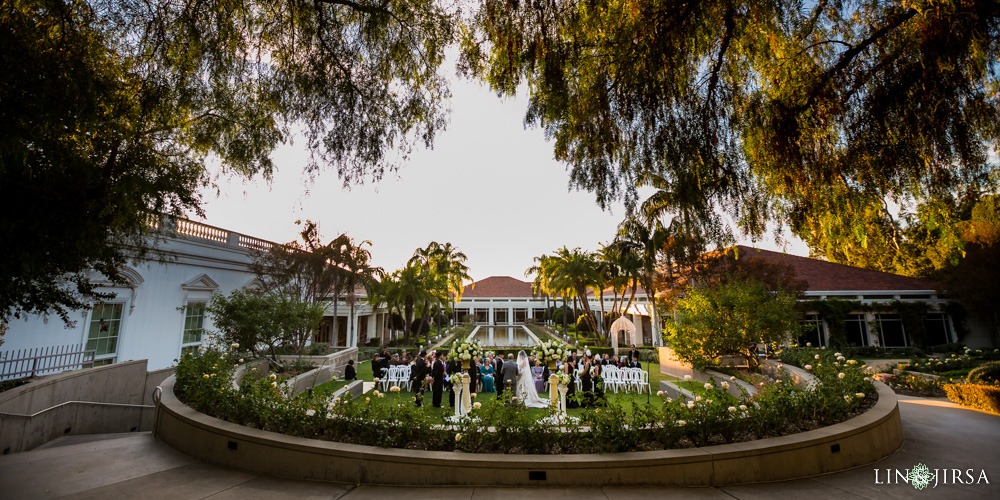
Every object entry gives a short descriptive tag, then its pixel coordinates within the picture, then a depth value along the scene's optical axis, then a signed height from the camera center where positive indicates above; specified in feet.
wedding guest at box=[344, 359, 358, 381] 47.33 -6.10
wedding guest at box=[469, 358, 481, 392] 42.01 -5.80
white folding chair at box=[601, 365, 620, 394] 45.46 -6.44
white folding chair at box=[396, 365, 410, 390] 48.21 -6.67
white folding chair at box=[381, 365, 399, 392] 47.16 -6.57
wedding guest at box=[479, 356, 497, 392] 47.14 -6.42
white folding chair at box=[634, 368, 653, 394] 44.14 -6.60
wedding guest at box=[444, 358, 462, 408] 40.16 -5.45
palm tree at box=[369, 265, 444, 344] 90.58 +5.37
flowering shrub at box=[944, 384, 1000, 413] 28.55 -5.68
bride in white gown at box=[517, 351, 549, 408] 37.91 -5.62
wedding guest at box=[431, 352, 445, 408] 39.01 -5.96
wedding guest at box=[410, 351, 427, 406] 40.19 -5.18
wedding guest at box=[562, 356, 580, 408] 38.48 -5.33
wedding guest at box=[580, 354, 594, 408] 41.06 -5.96
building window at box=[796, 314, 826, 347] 80.57 -3.64
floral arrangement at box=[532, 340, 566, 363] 39.63 -3.35
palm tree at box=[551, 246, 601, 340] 98.27 +10.13
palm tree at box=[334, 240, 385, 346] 70.59 +8.36
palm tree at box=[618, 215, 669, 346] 73.63 +8.65
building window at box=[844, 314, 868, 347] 80.59 -2.50
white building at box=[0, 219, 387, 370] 34.50 +0.96
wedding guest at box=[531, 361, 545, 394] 41.29 -5.89
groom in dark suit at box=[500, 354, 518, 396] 39.88 -5.36
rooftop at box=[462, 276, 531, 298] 213.87 +15.02
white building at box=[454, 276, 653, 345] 206.80 +6.81
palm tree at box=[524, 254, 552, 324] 116.37 +13.07
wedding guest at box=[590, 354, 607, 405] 41.21 -5.93
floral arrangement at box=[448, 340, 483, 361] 35.73 -3.15
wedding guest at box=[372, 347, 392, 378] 47.81 -5.64
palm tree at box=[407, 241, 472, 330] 127.44 +16.84
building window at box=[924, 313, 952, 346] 80.94 -2.38
